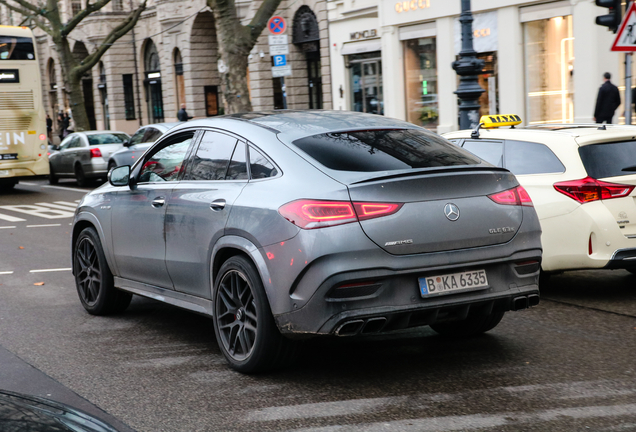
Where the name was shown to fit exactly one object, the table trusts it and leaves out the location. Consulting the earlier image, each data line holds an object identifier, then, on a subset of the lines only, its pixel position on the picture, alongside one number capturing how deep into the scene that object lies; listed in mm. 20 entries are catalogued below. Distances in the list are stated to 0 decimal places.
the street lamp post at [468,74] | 14695
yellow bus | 20375
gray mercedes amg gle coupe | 4840
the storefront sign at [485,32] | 22275
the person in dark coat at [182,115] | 33675
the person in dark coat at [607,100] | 18109
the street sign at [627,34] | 11294
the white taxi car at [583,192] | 7258
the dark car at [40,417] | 2469
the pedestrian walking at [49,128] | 48622
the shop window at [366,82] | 27391
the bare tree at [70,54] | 33031
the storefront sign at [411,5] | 24328
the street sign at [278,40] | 18609
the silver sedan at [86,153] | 22766
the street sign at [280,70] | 18844
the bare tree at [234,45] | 19406
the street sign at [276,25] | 18562
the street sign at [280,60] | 18875
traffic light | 12148
